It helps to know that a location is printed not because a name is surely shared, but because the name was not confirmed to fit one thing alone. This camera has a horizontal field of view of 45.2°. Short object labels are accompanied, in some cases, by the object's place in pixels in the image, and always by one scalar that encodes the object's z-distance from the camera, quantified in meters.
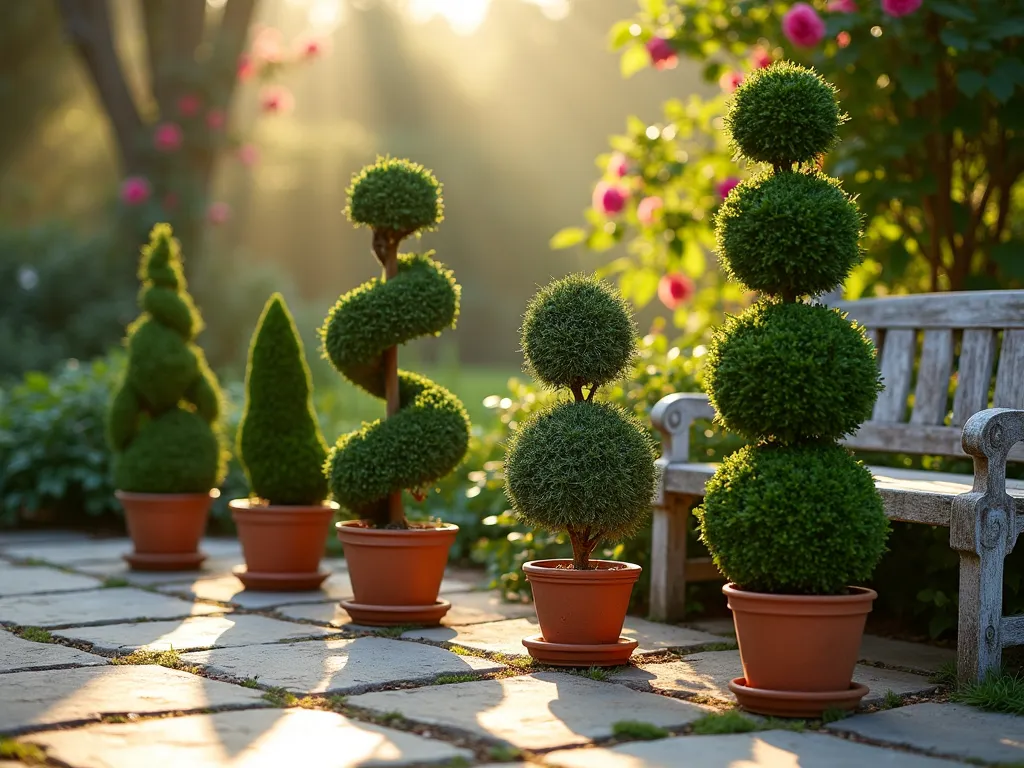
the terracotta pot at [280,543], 5.49
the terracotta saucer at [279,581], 5.50
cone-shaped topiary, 5.54
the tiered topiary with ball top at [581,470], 3.94
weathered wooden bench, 3.72
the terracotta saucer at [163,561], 6.07
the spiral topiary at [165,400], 6.09
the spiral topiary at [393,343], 4.68
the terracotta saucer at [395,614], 4.64
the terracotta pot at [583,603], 3.96
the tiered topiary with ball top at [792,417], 3.35
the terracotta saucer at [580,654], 3.96
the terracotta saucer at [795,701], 3.34
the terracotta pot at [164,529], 6.08
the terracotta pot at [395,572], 4.64
